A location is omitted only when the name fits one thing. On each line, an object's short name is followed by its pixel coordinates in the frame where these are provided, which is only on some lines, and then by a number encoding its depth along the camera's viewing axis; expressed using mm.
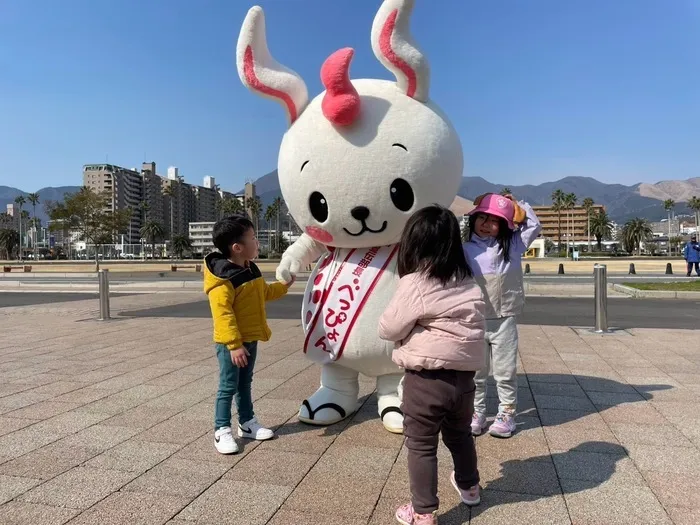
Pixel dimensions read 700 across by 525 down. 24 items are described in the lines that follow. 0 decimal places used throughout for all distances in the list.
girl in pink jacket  2527
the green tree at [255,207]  92775
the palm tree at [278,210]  73781
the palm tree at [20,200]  96588
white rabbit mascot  3781
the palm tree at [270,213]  86438
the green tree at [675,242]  82788
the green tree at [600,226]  87538
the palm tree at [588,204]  88025
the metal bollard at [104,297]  11250
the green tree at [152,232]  91875
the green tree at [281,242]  80712
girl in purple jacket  3897
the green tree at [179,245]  90438
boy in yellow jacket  3518
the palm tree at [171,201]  112425
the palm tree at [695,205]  79875
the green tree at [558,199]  89194
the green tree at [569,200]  90562
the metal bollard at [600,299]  8945
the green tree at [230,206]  89225
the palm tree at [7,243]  83500
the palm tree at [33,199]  104688
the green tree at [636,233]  74750
